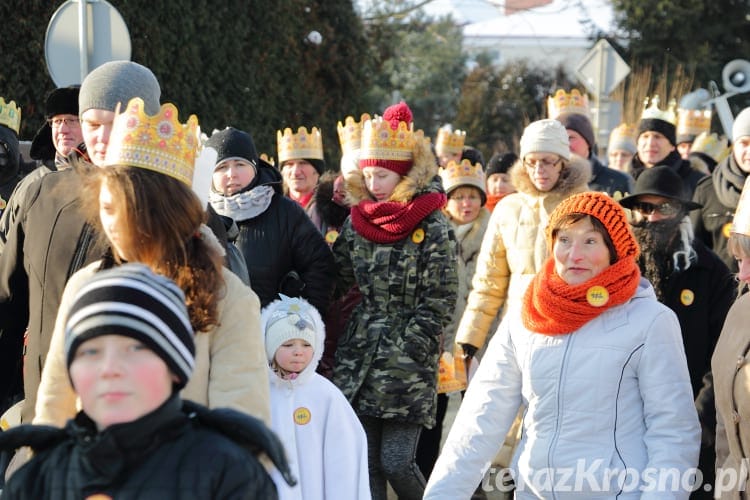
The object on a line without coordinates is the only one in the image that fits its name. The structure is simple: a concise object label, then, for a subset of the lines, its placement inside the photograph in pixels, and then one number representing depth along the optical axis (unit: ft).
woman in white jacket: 14.90
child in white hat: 17.67
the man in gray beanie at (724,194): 27.25
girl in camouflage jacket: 21.91
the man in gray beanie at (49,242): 13.69
